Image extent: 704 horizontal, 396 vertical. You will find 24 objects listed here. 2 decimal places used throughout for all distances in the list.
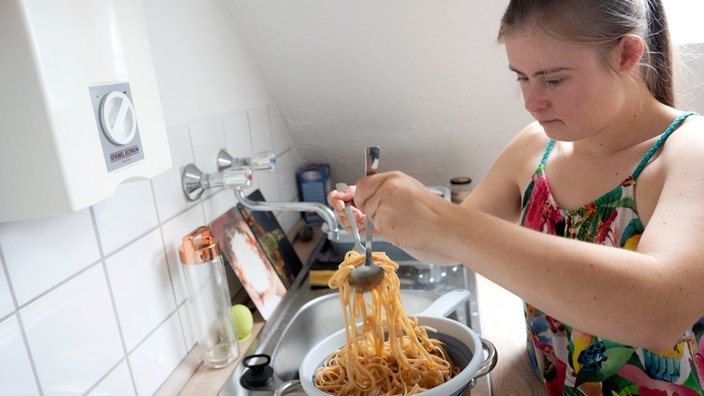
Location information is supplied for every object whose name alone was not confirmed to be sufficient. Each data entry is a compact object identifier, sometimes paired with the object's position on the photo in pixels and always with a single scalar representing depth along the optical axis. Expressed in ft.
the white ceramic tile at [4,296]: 2.22
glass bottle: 3.55
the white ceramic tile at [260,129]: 4.98
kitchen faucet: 3.72
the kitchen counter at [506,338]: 3.20
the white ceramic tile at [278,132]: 5.51
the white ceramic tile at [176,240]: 3.46
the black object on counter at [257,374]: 3.24
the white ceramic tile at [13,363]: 2.22
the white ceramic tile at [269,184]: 5.04
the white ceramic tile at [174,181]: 3.39
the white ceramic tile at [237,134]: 4.41
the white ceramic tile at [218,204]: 3.99
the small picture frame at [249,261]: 3.99
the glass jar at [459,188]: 5.79
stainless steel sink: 3.36
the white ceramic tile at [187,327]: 3.59
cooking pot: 2.43
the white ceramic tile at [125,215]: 2.86
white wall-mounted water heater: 1.88
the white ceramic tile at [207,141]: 3.86
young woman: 1.96
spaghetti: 2.81
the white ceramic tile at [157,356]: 3.11
